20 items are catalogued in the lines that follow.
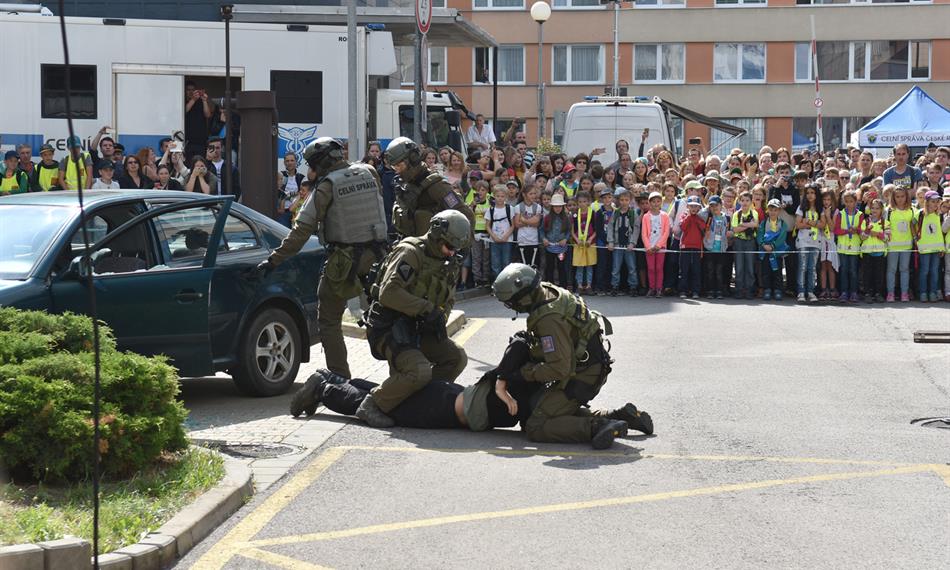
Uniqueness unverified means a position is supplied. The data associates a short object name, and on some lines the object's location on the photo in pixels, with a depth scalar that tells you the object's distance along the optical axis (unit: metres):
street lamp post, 35.38
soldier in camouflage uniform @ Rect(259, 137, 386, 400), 10.64
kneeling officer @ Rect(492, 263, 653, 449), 8.86
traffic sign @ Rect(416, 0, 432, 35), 15.18
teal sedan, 9.51
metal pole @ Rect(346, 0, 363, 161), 16.81
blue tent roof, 29.34
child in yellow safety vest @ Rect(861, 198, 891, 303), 19.17
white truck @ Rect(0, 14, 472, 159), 22.58
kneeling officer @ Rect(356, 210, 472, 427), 9.48
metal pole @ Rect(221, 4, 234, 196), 18.60
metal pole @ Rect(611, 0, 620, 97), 49.17
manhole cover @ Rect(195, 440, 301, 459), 8.56
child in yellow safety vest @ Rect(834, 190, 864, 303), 19.17
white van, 24.31
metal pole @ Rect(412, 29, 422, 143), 15.80
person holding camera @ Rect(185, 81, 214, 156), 22.75
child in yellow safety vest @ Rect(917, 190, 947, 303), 19.02
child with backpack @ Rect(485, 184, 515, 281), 19.97
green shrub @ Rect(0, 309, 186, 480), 6.91
